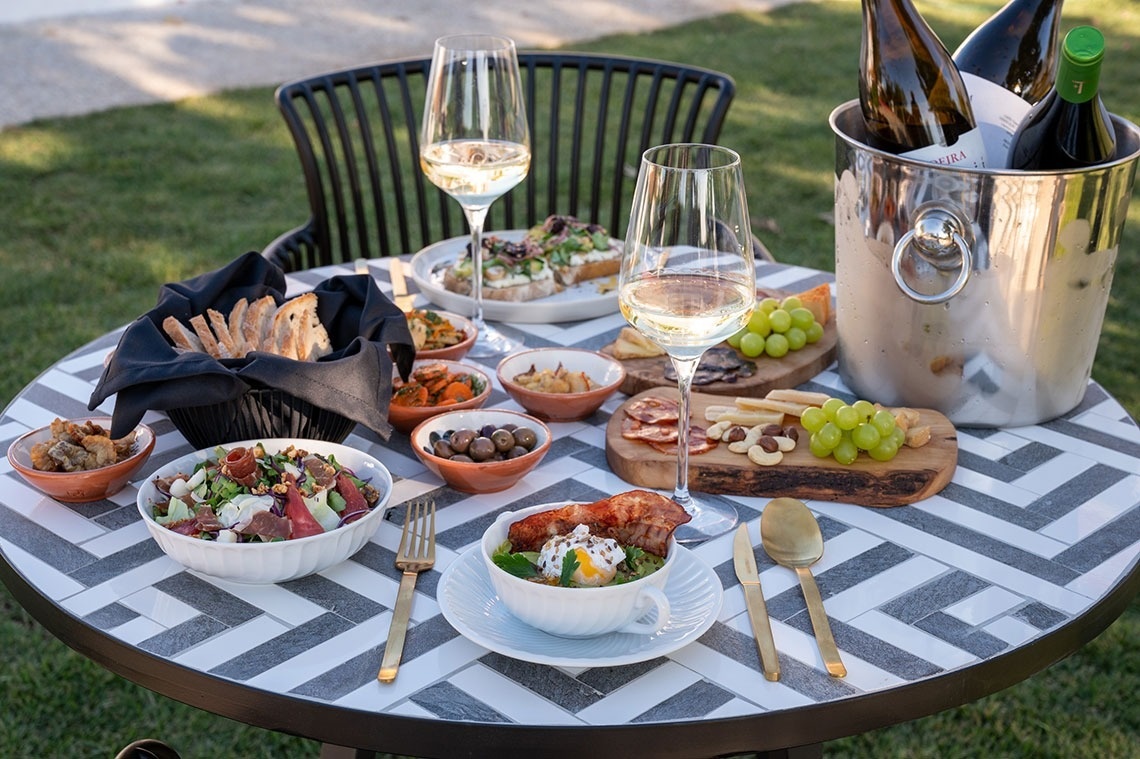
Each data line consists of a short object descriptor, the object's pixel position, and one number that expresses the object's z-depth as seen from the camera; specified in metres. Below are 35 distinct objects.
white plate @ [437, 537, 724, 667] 1.15
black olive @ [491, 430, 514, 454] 1.50
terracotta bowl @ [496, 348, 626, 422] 1.66
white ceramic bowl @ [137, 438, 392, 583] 1.25
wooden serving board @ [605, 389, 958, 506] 1.47
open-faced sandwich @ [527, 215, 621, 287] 2.17
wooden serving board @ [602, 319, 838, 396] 1.75
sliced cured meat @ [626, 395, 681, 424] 1.61
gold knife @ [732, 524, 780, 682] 1.17
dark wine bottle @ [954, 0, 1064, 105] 1.86
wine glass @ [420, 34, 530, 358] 1.82
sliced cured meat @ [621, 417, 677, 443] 1.55
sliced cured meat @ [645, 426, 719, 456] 1.53
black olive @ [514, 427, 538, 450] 1.51
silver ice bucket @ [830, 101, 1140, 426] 1.48
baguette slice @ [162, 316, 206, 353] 1.57
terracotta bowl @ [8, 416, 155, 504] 1.43
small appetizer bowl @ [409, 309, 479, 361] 1.82
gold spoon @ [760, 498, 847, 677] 1.32
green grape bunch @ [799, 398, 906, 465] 1.48
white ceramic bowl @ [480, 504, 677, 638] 1.14
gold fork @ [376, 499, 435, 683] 1.17
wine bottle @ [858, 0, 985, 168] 1.72
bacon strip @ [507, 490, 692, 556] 1.25
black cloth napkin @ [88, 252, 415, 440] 1.42
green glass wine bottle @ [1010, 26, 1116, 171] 1.52
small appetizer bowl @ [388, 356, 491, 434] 1.62
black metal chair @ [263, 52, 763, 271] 2.77
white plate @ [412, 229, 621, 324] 2.03
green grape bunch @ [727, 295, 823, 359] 1.82
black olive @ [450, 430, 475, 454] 1.50
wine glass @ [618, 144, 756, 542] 1.25
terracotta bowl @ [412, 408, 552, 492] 1.46
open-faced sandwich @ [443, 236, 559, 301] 2.08
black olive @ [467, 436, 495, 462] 1.48
